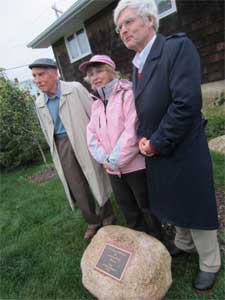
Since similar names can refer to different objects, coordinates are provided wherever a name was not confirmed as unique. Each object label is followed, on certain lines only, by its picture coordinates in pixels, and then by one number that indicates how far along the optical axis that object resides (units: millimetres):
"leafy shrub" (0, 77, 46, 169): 6004
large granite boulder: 1855
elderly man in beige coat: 2428
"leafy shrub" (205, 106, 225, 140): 4946
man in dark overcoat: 1514
